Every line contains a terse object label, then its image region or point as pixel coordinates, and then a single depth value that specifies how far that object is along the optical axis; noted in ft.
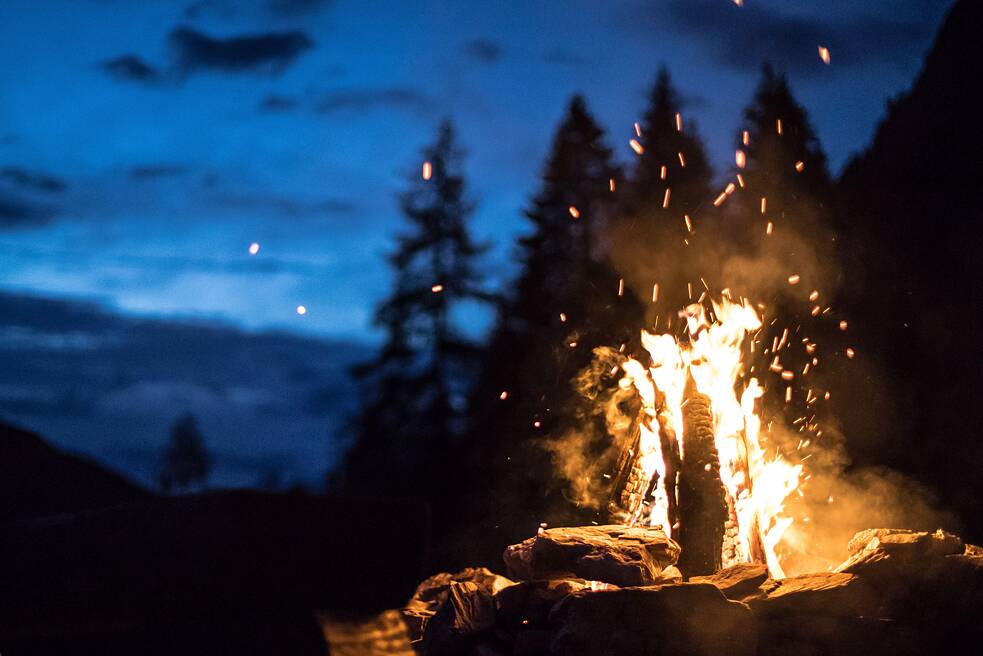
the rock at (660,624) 19.86
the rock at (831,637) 20.58
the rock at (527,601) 22.30
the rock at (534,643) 21.02
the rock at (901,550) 21.89
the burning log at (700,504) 26.32
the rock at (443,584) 24.78
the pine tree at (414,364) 72.18
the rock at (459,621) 21.91
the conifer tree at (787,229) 48.19
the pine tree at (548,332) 47.09
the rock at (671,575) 23.92
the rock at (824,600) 20.84
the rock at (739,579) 21.71
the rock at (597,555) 22.97
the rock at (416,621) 24.96
